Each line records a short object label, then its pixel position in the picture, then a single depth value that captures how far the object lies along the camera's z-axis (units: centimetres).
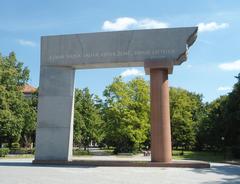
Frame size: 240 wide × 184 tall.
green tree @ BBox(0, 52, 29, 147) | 3625
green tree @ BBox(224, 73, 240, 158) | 3701
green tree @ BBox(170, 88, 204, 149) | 5312
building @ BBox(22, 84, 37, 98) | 7987
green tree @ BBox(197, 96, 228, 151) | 4853
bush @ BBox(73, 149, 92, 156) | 4255
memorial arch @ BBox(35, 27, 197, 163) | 1923
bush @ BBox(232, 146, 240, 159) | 3502
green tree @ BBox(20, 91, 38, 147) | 4478
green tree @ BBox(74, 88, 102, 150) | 5479
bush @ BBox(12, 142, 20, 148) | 5612
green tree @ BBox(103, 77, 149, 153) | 4234
